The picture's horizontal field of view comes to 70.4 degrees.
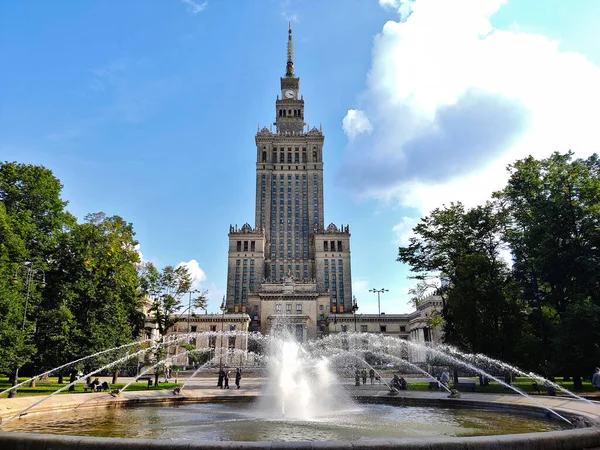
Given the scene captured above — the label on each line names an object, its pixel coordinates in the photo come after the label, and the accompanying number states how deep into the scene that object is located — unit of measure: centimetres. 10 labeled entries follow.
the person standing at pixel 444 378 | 3116
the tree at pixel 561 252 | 3034
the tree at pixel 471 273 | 3681
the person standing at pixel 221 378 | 3662
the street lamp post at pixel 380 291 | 7800
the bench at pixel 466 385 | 3281
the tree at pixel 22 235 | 2992
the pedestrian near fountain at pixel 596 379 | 2070
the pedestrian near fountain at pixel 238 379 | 3594
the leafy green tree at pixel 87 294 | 3500
